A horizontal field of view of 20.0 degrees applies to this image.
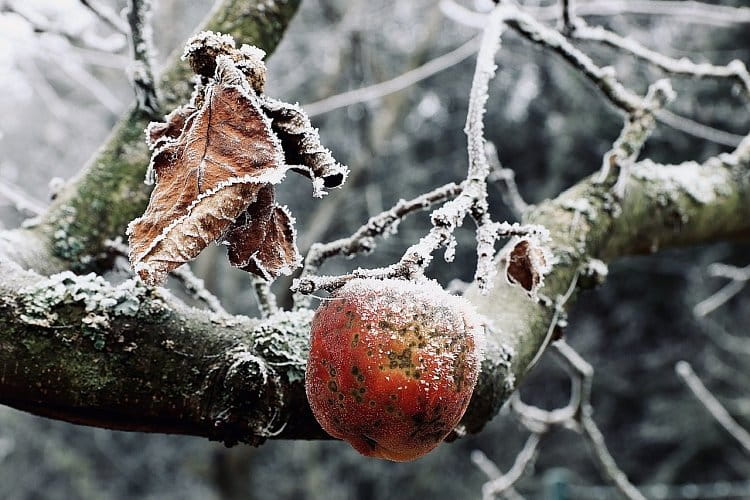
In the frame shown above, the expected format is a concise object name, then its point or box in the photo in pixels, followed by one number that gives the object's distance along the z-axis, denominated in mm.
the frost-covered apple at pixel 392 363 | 690
